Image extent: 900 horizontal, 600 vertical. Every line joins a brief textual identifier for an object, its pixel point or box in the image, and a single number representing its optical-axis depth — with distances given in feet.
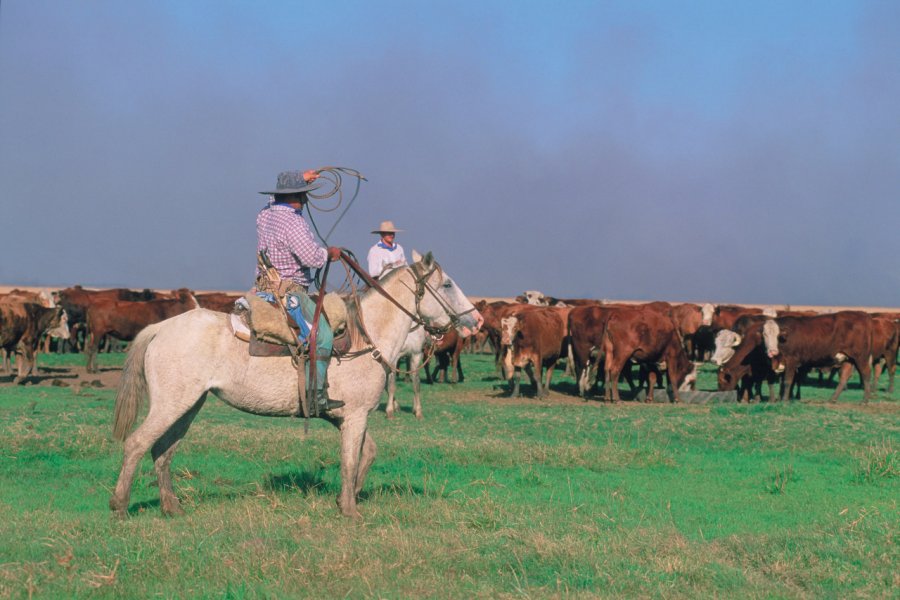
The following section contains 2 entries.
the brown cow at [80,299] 117.19
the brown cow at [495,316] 89.35
